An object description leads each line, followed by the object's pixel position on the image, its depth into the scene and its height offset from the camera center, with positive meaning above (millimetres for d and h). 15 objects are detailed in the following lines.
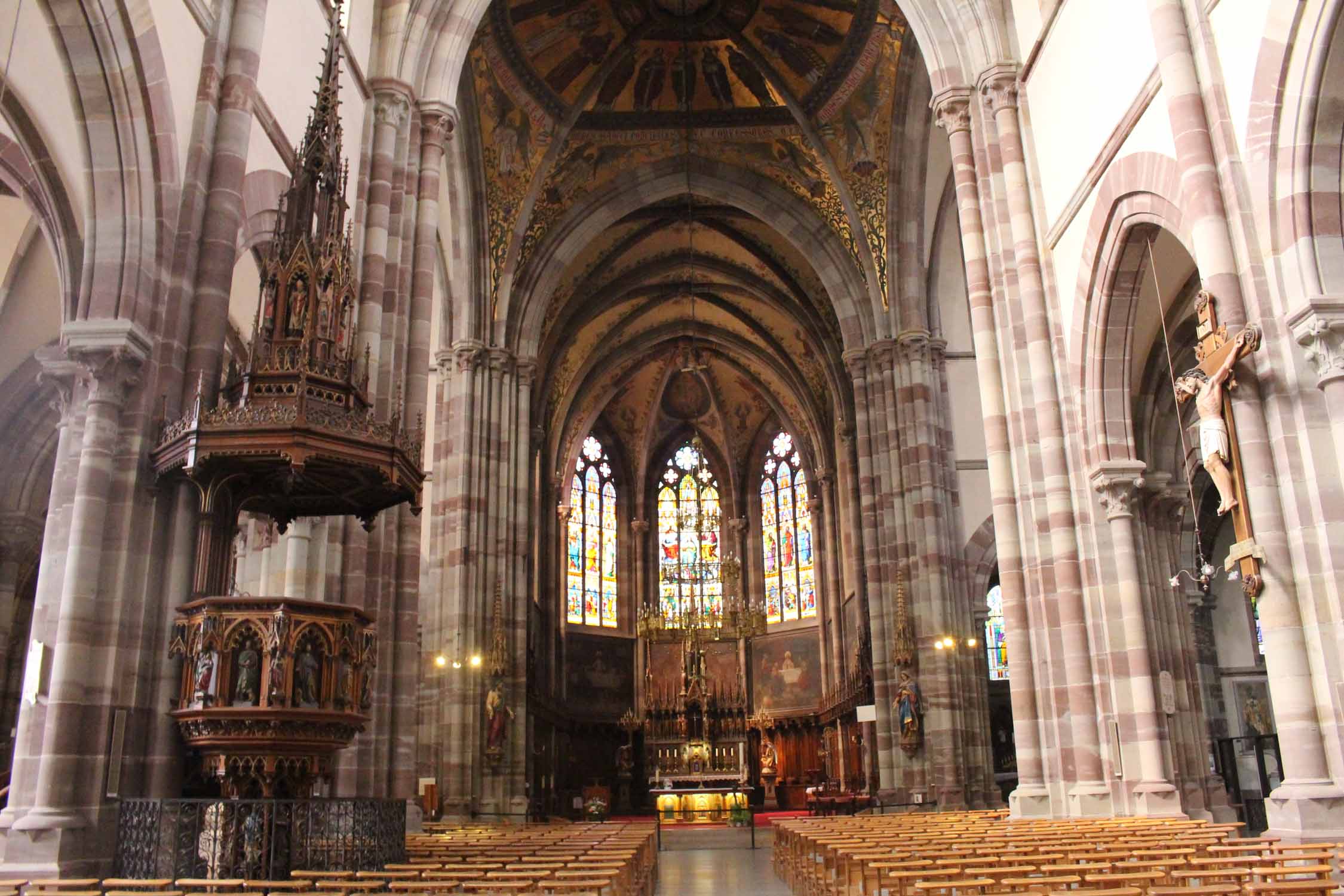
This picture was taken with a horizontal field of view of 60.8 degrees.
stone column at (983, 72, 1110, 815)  11977 +3267
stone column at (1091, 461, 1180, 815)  11188 +1111
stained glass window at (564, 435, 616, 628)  34219 +6921
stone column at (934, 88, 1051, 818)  12727 +3402
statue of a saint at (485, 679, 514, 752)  20500 +997
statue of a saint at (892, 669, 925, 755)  20281 +896
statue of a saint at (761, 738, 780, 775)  31766 +334
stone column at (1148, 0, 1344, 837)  8133 +1777
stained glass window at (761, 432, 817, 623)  34188 +6911
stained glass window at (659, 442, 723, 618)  35594 +7221
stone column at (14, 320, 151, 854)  7875 +1297
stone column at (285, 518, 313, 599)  11141 +2159
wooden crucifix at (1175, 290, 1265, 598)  8609 +2476
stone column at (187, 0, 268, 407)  9453 +4787
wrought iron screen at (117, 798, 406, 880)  7805 -355
